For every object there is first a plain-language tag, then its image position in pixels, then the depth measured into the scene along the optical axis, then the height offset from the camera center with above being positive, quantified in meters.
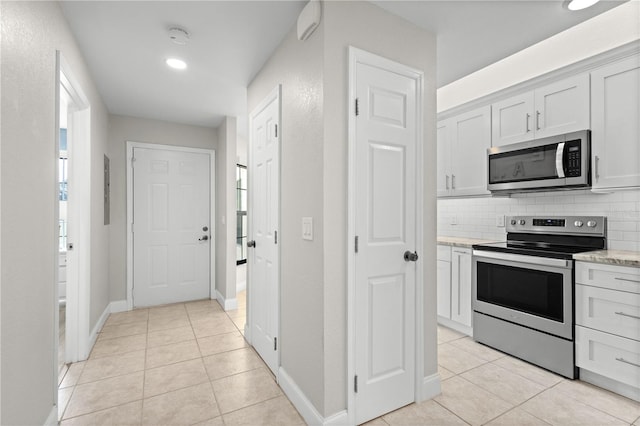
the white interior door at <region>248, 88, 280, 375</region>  2.36 -0.13
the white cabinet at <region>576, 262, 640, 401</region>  2.01 -0.77
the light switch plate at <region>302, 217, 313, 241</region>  1.84 -0.09
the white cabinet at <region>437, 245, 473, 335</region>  3.06 -0.77
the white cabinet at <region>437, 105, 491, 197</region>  3.22 +0.67
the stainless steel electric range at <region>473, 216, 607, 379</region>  2.34 -0.62
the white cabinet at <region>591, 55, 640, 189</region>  2.24 +0.67
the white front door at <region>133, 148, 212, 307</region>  4.11 -0.18
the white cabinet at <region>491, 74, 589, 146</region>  2.51 +0.90
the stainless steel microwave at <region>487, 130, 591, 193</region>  2.46 +0.43
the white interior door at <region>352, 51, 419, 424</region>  1.82 -0.16
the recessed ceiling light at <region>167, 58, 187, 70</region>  2.60 +1.28
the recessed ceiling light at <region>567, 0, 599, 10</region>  1.88 +1.29
